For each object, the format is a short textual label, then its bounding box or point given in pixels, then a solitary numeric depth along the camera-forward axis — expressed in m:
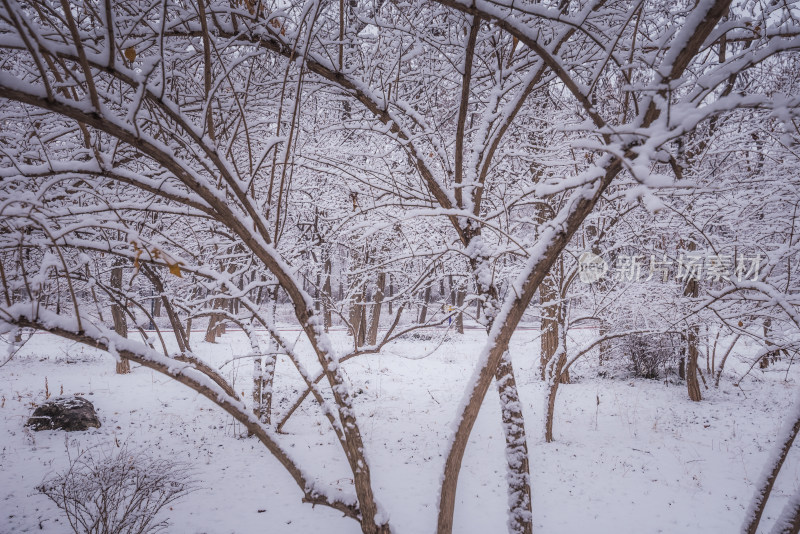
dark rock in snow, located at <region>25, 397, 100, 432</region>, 6.31
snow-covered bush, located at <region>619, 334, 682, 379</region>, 9.85
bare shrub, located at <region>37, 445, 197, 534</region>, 3.62
